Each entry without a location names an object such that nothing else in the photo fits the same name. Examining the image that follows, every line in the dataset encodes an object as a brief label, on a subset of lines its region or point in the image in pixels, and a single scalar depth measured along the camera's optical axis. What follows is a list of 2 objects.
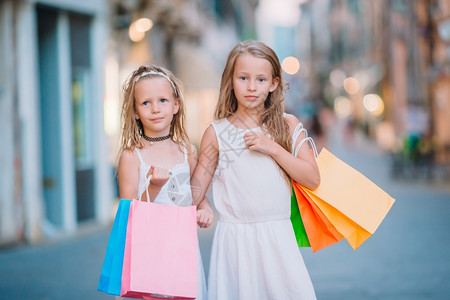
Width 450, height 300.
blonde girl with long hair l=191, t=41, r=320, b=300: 5.88
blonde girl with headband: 5.80
